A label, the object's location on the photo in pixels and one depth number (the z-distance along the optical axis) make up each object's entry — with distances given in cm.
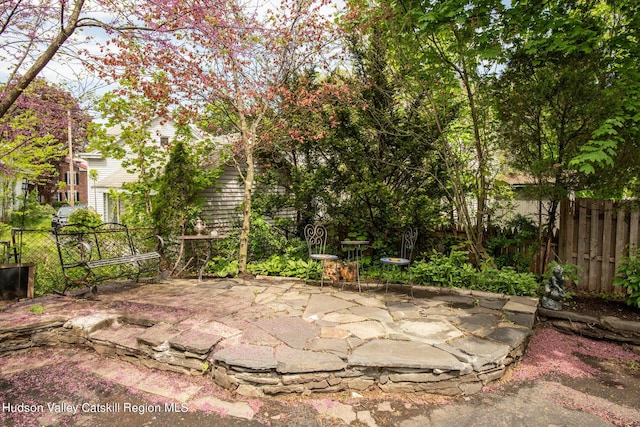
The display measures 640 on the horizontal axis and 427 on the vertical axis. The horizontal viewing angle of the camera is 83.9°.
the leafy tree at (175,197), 616
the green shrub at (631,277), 414
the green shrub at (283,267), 586
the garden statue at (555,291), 427
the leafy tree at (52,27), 366
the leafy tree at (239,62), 525
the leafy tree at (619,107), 384
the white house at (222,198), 730
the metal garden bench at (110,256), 450
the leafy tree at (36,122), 543
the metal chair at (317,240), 509
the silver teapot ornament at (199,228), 590
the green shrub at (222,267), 608
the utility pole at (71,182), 1558
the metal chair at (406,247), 478
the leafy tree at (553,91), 423
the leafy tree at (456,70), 459
